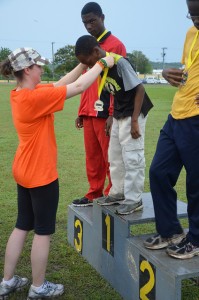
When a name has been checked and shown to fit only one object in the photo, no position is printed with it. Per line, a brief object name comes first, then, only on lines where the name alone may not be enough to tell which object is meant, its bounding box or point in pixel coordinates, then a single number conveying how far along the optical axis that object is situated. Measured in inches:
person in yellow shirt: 118.9
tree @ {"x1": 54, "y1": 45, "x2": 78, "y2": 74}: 2478.6
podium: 115.9
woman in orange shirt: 133.7
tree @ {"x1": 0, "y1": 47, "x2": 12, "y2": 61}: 2705.0
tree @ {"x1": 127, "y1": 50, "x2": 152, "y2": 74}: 3956.2
